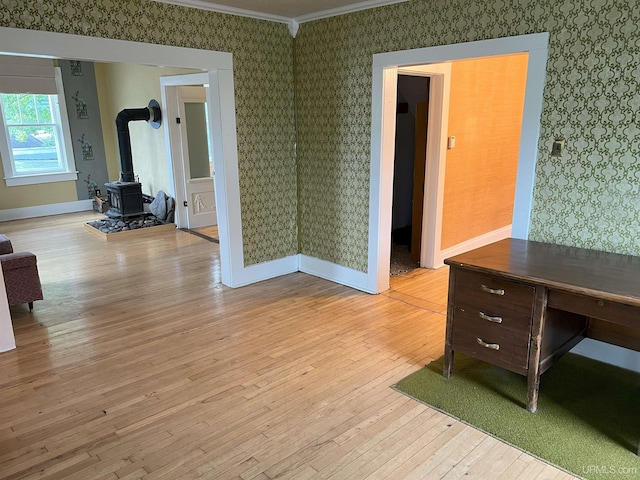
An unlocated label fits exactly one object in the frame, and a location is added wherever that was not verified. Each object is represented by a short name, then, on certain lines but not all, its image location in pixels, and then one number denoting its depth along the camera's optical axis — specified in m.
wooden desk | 2.10
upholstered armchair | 3.56
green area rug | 2.11
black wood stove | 6.65
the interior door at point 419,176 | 4.55
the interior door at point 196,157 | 6.46
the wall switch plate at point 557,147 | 2.76
